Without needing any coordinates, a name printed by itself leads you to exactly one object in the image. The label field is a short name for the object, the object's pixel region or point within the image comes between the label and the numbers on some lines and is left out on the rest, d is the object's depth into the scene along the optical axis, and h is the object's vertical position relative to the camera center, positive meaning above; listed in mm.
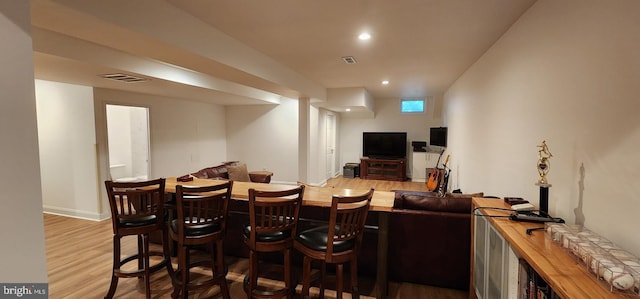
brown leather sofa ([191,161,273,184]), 4765 -647
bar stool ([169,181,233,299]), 2094 -730
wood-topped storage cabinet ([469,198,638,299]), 938 -514
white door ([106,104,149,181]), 6695 -56
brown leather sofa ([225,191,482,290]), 2514 -960
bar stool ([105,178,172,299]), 2180 -669
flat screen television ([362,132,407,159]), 8328 -231
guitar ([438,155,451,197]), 5902 -1004
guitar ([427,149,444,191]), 6551 -1035
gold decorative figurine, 1618 -179
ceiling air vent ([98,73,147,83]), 3604 +833
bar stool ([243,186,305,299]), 1935 -729
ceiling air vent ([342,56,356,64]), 3748 +1094
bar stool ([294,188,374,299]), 1858 -750
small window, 8422 +972
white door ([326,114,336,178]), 8039 -223
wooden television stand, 8148 -946
